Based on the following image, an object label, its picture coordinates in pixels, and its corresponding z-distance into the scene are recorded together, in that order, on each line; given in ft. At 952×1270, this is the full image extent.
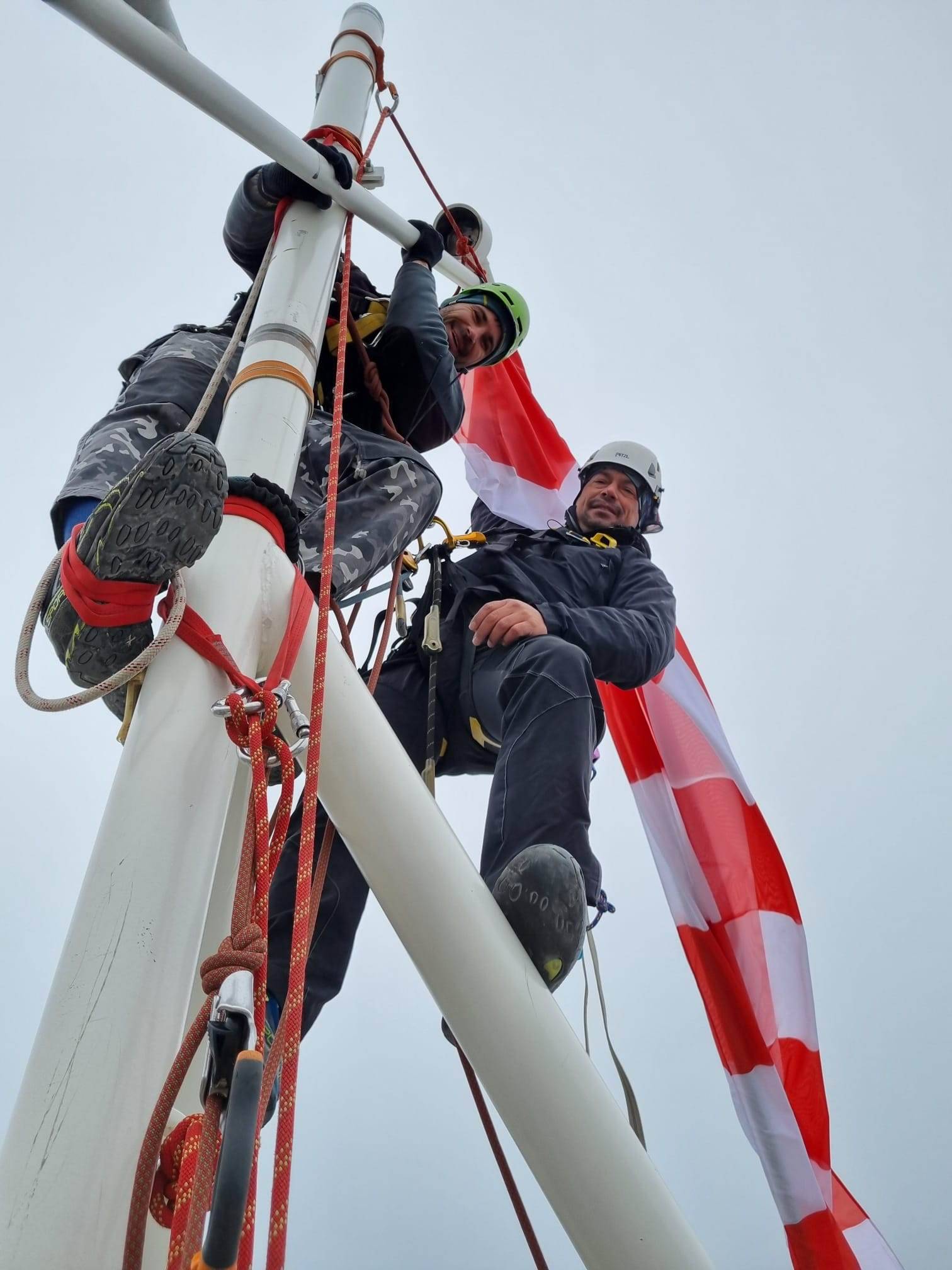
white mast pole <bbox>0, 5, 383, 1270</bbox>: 3.30
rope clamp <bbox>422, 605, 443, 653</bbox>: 8.94
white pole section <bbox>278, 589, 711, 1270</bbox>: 5.14
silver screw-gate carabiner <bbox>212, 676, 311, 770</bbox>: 4.66
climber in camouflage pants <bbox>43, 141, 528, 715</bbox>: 4.52
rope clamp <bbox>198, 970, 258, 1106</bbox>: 3.21
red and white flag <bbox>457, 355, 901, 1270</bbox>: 10.26
